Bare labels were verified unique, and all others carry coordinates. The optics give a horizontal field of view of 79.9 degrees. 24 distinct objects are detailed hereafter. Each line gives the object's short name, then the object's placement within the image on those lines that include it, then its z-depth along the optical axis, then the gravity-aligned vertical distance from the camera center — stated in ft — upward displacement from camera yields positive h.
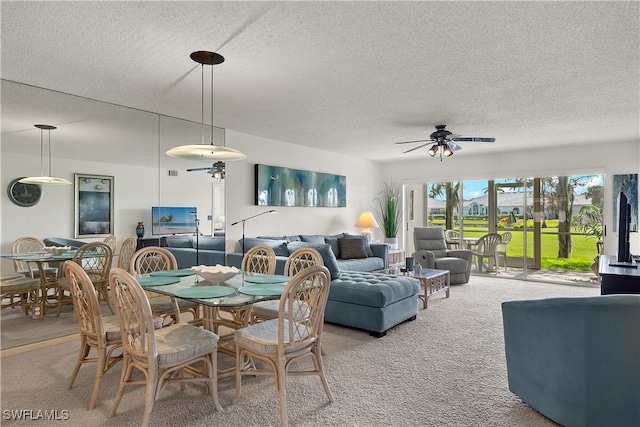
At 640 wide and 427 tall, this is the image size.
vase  27.04 -1.90
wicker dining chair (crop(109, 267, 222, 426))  6.77 -2.53
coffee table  16.29 -2.92
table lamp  25.59 -0.50
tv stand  9.33 -1.64
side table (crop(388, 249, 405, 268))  24.76 -2.84
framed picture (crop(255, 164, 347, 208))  20.12 +1.58
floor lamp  18.23 -0.21
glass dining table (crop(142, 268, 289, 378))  7.81 -1.71
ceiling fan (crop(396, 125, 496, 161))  16.89 +3.35
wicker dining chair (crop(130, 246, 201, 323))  10.18 -2.41
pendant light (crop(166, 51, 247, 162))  9.01 +1.52
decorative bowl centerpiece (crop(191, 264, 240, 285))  9.17 -1.43
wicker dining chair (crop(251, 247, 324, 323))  10.19 -2.48
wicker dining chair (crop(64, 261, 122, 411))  7.63 -2.46
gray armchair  21.40 -2.35
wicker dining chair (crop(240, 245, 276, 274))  12.00 -1.47
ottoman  12.43 -3.00
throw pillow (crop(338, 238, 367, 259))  21.04 -1.91
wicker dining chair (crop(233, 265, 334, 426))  7.16 -2.50
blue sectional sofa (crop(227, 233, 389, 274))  16.43 -1.81
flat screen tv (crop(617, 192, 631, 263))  11.44 -0.48
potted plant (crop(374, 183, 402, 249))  27.71 +0.20
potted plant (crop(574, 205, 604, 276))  21.95 -0.41
